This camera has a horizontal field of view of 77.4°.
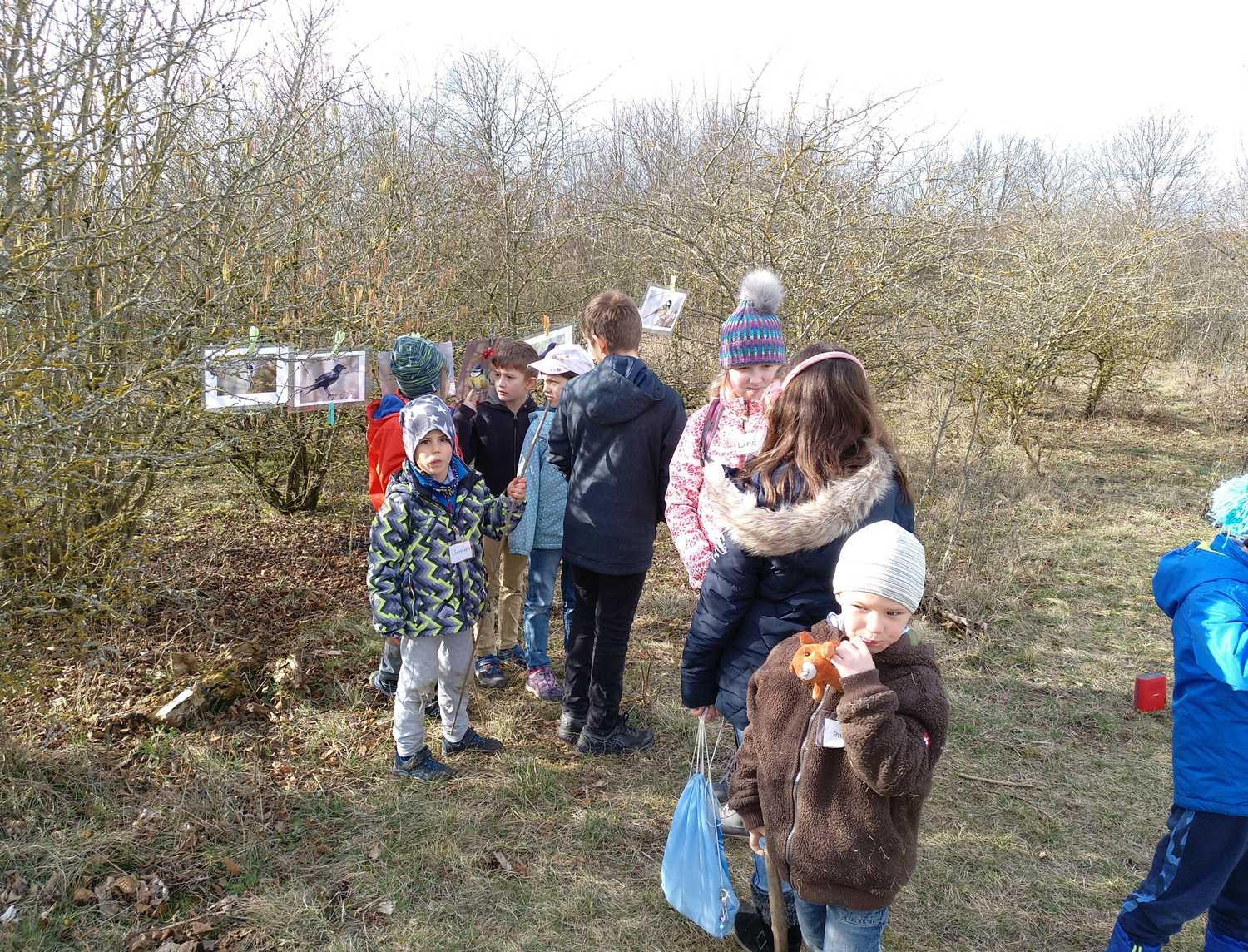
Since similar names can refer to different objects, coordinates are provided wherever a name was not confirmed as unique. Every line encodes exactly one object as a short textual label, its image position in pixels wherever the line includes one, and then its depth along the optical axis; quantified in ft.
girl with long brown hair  6.08
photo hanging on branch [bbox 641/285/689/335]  15.90
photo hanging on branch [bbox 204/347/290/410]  10.85
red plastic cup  12.97
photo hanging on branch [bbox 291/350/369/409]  12.72
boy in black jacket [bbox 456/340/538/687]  12.43
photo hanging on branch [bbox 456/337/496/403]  13.89
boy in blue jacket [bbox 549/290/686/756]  9.87
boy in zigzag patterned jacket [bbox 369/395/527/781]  9.48
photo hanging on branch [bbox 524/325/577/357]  14.26
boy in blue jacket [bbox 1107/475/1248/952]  6.57
